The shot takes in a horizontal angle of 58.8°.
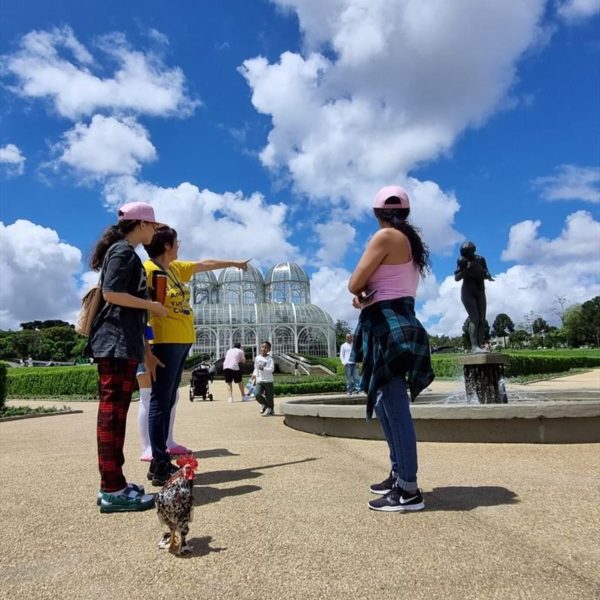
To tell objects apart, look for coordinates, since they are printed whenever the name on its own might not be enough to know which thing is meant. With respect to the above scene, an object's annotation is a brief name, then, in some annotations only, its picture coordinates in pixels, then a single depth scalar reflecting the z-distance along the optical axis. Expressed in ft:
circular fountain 16.25
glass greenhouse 155.84
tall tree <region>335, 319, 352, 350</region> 251.19
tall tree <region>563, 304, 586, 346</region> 275.39
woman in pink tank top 9.37
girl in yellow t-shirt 11.67
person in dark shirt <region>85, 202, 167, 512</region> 9.53
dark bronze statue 25.53
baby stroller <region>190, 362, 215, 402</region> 48.70
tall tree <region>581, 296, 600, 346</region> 268.00
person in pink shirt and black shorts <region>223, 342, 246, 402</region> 44.74
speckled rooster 7.31
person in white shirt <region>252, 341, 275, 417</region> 30.25
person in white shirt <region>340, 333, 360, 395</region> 40.11
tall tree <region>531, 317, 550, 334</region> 359.25
